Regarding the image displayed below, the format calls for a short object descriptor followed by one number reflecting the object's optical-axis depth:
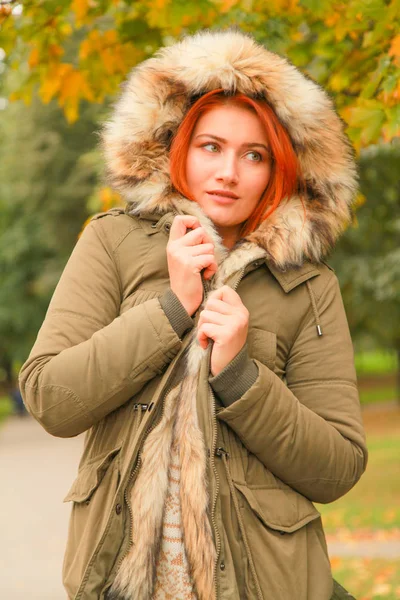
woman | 2.29
